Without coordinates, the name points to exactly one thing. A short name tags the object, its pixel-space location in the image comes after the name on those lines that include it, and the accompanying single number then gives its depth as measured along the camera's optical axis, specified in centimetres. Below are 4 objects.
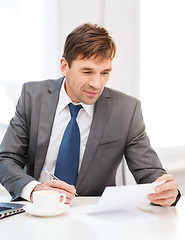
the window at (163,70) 324
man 214
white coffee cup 176
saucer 174
